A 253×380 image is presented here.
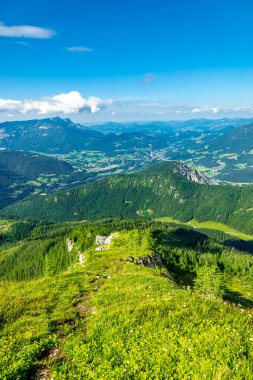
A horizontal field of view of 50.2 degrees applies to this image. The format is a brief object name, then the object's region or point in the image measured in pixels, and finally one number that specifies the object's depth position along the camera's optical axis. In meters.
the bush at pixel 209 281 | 78.56
